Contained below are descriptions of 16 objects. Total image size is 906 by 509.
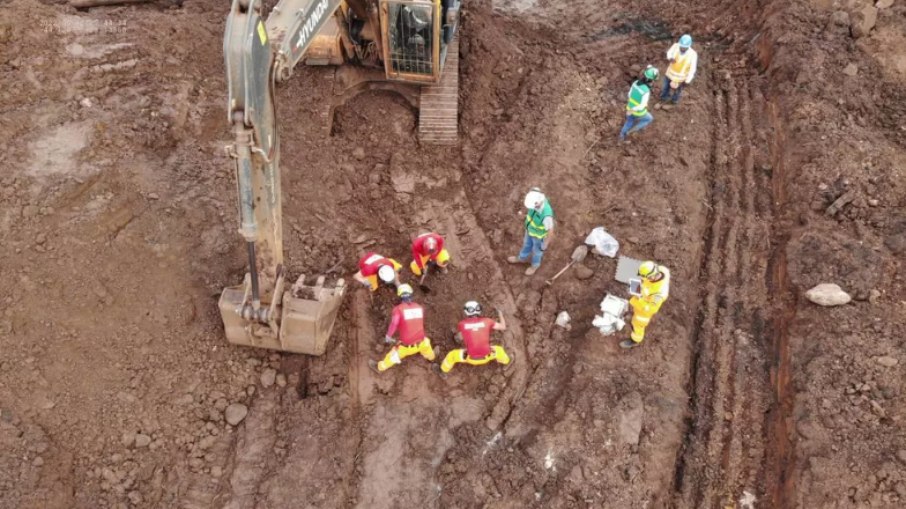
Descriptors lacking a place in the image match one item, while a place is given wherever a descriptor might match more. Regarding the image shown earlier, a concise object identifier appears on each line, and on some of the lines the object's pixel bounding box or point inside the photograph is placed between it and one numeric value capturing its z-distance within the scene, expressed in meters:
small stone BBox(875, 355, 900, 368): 8.17
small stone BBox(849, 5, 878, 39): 12.04
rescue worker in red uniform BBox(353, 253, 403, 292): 8.78
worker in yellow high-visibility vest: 11.13
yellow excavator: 6.27
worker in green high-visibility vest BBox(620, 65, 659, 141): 10.59
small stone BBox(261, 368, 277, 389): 8.35
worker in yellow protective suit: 8.14
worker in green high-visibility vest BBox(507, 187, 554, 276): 8.88
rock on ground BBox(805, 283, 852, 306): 8.80
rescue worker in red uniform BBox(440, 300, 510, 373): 8.26
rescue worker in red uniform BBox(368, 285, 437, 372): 8.27
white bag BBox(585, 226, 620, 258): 9.82
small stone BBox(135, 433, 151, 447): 7.71
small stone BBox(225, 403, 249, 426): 8.05
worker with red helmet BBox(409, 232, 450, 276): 9.18
